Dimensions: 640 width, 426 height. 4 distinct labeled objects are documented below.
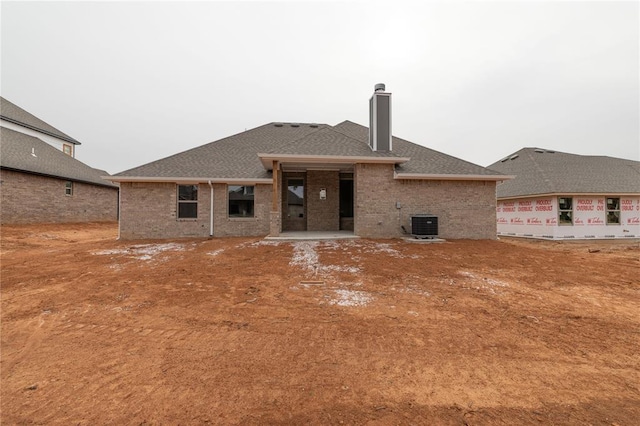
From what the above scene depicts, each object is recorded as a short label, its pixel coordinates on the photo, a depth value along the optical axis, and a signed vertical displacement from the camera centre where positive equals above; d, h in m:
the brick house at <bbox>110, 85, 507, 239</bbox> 11.96 +1.12
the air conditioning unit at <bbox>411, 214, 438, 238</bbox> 11.45 -0.56
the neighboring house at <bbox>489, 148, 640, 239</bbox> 15.12 +0.84
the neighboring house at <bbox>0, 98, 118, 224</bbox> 16.28 +2.30
